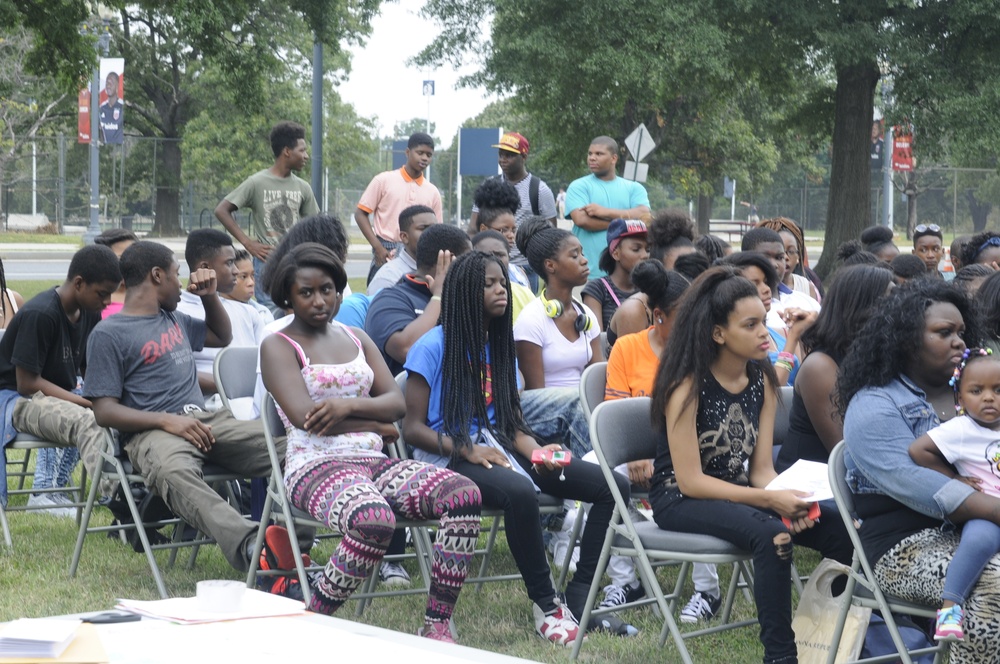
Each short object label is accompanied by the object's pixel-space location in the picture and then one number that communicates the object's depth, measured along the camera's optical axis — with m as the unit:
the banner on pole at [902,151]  20.53
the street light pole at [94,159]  29.73
